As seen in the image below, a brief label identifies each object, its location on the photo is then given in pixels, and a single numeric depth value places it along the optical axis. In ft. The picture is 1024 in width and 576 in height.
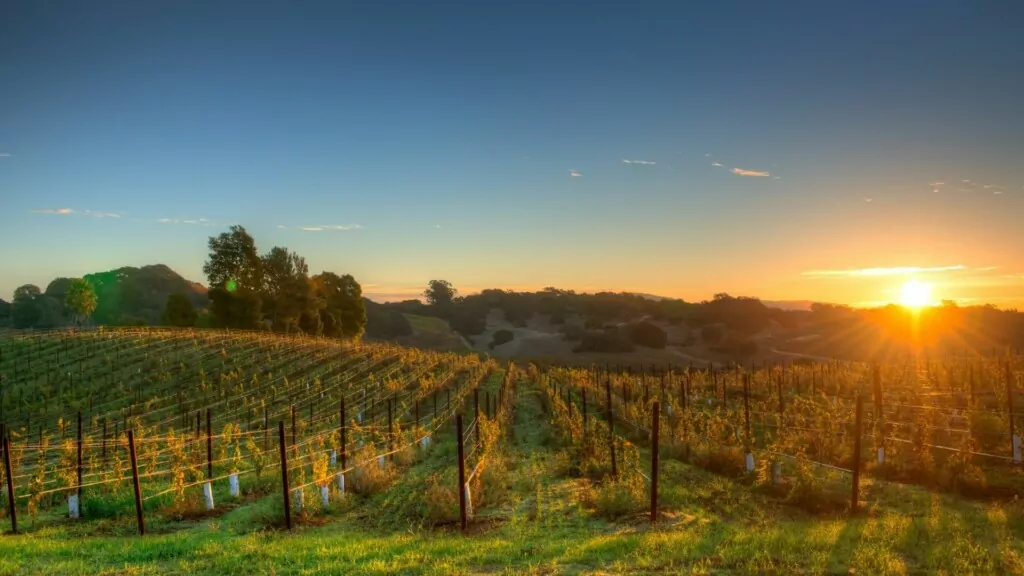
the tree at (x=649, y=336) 312.50
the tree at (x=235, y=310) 188.44
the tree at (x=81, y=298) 216.13
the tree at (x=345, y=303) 226.58
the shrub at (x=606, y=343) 309.63
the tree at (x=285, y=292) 199.41
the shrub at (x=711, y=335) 317.01
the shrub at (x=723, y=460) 49.52
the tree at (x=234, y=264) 191.31
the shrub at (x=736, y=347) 292.81
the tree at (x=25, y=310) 303.58
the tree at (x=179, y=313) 198.70
